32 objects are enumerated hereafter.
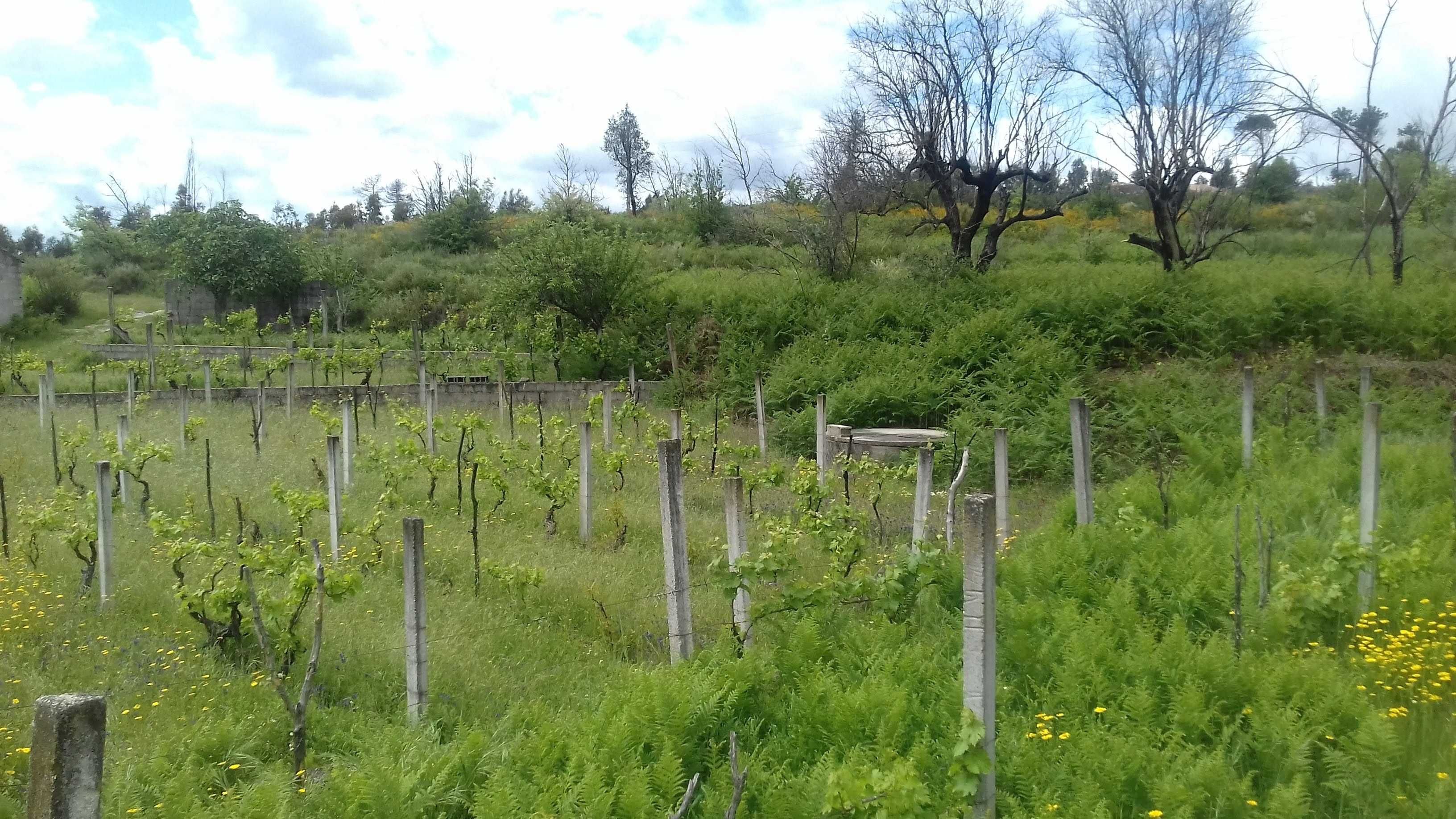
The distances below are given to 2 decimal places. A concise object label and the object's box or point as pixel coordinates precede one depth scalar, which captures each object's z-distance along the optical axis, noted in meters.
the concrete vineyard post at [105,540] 6.35
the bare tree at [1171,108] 21.66
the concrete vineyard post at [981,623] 3.53
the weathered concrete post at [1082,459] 6.96
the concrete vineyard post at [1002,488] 7.89
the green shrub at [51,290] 28.23
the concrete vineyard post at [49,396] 13.39
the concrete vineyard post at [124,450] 9.02
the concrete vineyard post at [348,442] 10.42
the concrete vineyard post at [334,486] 7.77
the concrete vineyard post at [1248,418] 10.66
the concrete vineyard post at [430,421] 12.07
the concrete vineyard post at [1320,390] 12.34
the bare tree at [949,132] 22.95
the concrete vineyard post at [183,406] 12.54
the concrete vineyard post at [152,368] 16.88
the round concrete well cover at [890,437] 13.97
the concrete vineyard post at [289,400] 14.65
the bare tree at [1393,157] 18.52
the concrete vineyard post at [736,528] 5.63
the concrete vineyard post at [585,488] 8.92
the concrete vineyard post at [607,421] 12.41
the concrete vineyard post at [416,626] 4.98
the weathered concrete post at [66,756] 2.44
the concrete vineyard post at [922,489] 7.32
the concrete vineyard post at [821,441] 11.02
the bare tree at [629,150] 50.88
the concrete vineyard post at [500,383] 15.93
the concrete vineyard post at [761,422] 13.88
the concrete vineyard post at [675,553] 5.38
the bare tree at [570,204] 28.11
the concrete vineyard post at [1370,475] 5.82
